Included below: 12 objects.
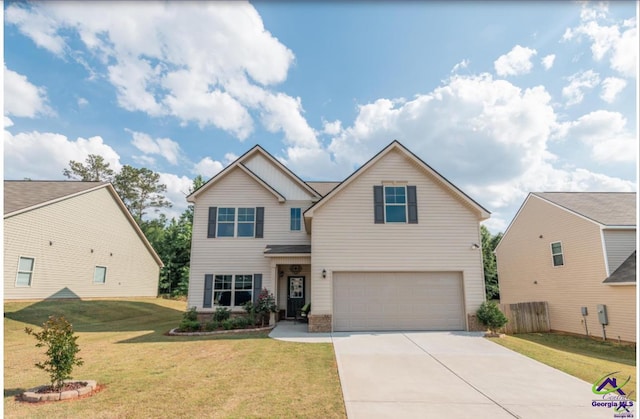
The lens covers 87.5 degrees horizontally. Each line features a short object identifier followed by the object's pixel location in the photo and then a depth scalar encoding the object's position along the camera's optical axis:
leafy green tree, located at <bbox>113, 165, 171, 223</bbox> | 43.53
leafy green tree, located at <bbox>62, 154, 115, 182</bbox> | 41.88
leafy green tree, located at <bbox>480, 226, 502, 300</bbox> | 33.31
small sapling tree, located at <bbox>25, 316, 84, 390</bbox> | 5.81
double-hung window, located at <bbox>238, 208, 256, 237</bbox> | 16.38
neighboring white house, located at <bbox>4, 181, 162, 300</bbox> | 16.83
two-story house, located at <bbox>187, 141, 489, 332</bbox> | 12.73
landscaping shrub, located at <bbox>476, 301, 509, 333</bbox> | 12.16
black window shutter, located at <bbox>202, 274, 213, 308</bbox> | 15.43
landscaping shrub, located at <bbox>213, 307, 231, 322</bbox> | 14.05
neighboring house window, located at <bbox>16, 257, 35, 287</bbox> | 16.80
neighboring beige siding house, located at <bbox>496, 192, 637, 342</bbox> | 14.12
